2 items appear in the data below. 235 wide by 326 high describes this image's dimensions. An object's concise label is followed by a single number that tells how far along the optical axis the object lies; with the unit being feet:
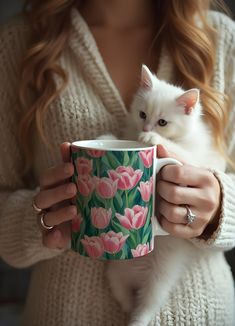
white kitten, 2.45
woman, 2.59
